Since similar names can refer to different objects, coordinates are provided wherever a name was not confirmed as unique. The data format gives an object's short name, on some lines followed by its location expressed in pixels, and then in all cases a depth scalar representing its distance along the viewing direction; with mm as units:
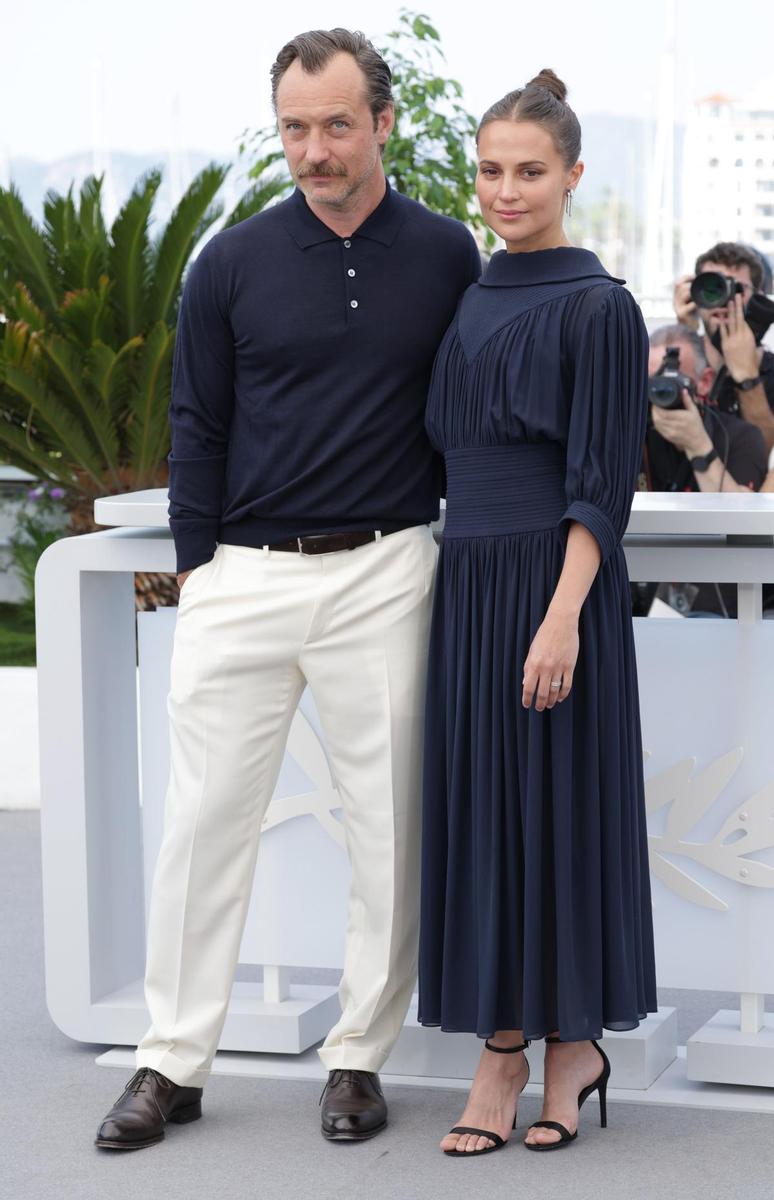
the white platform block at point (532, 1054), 6336
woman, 5309
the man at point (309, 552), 5578
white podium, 6199
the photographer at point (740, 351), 8930
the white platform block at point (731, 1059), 6250
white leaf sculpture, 6199
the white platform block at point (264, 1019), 6676
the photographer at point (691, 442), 8461
